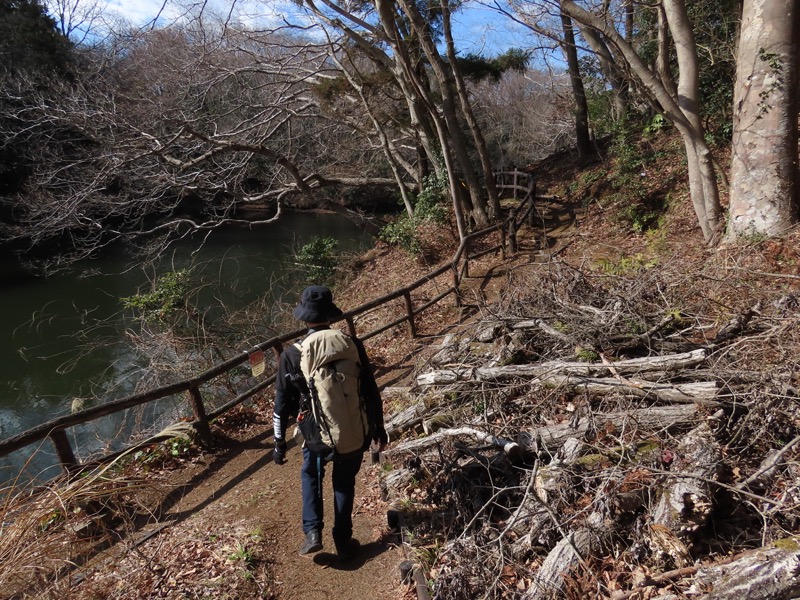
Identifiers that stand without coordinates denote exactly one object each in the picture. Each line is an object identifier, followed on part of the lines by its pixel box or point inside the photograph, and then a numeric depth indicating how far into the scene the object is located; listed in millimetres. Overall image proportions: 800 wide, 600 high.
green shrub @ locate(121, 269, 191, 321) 9352
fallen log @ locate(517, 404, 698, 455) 3494
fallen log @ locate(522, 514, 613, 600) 2771
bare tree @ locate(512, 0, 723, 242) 7230
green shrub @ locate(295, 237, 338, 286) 15930
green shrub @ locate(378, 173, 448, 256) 14836
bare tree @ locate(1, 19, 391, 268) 13508
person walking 3311
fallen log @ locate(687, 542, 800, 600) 2186
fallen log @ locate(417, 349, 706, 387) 3961
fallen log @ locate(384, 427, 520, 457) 3674
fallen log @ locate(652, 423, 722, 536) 2766
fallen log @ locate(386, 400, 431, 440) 4805
